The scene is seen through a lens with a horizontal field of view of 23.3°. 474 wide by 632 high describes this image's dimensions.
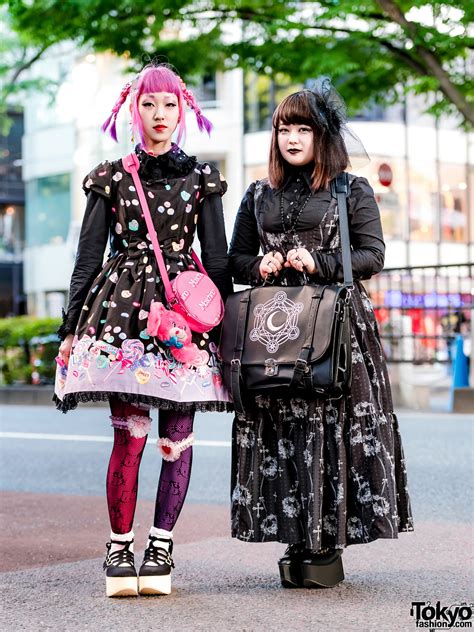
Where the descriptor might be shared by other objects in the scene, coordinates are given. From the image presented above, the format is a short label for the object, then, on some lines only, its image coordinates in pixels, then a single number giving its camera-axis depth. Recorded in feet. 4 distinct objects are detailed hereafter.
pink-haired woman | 12.92
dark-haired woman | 13.17
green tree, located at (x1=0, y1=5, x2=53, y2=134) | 85.68
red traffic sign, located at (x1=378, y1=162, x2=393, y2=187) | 62.08
